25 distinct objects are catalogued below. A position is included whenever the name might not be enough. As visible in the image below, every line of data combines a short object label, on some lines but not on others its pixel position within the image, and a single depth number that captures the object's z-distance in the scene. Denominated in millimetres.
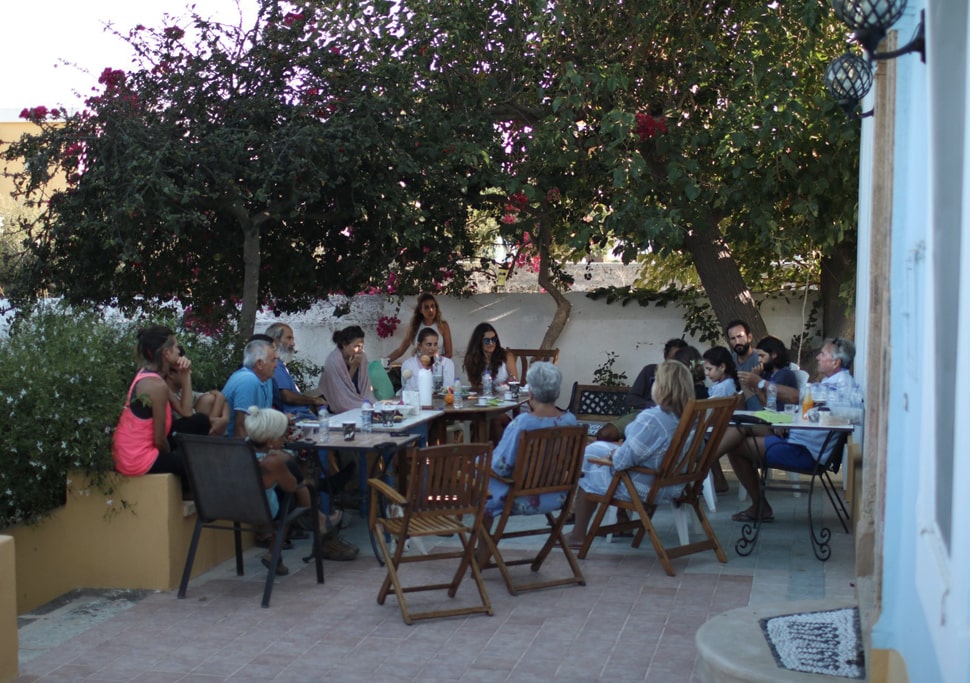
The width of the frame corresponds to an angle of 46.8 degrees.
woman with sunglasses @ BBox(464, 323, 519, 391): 9797
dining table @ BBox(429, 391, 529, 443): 8312
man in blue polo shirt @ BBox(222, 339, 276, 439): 6969
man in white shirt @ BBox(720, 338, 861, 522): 7328
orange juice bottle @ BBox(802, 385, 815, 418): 7297
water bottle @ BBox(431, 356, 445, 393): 9344
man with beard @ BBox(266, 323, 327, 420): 8281
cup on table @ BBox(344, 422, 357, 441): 6836
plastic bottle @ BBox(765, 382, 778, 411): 7797
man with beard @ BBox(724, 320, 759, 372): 8852
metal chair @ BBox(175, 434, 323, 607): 5762
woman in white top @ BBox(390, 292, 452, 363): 10656
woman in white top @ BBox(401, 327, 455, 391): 8961
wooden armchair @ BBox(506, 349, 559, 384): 11650
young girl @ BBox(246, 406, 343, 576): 5961
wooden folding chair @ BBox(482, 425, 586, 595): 5988
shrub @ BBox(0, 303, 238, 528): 5891
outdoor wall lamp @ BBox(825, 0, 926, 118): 3455
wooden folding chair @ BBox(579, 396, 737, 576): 6352
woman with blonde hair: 6492
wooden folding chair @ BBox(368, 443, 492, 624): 5426
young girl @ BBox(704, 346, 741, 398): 7949
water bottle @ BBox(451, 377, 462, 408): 8577
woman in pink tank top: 6211
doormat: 4289
